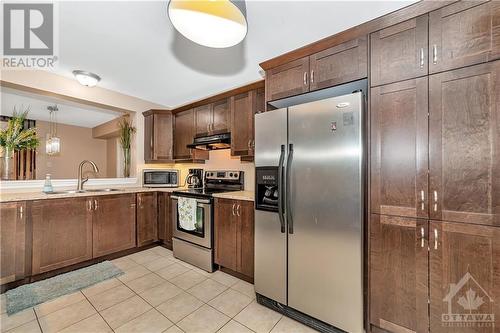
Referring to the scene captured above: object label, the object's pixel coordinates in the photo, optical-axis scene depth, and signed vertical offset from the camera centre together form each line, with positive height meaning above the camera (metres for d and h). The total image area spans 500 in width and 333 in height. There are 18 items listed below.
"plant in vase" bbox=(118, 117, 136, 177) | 3.75 +0.50
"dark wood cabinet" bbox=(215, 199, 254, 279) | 2.32 -0.79
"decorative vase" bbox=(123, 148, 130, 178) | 3.81 +0.11
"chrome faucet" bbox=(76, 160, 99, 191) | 3.00 -0.19
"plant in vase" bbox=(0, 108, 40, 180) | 2.57 +0.33
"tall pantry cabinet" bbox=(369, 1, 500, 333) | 1.21 -0.03
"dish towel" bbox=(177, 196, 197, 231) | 2.75 -0.61
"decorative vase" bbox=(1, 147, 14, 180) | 2.60 +0.07
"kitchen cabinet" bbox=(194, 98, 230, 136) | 3.05 +0.76
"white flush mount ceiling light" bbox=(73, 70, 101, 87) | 2.62 +1.16
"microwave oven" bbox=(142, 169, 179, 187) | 3.64 -0.18
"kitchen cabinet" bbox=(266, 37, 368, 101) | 1.61 +0.83
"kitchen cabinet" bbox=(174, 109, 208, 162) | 3.51 +0.53
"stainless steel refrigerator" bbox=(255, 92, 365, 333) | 1.51 -0.35
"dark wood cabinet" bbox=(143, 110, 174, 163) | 3.71 +0.55
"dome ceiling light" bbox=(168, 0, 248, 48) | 1.11 +0.84
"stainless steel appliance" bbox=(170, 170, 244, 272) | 2.62 -0.81
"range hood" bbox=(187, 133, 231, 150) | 2.96 +0.37
